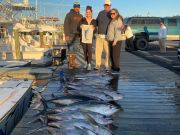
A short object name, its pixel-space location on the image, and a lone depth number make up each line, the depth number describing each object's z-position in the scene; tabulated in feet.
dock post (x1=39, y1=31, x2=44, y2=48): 49.82
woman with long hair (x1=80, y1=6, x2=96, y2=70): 15.46
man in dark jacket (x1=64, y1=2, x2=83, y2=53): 16.20
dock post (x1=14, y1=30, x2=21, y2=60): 33.32
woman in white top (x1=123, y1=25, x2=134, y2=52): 33.96
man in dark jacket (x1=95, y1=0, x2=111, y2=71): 15.13
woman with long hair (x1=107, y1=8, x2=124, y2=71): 14.87
